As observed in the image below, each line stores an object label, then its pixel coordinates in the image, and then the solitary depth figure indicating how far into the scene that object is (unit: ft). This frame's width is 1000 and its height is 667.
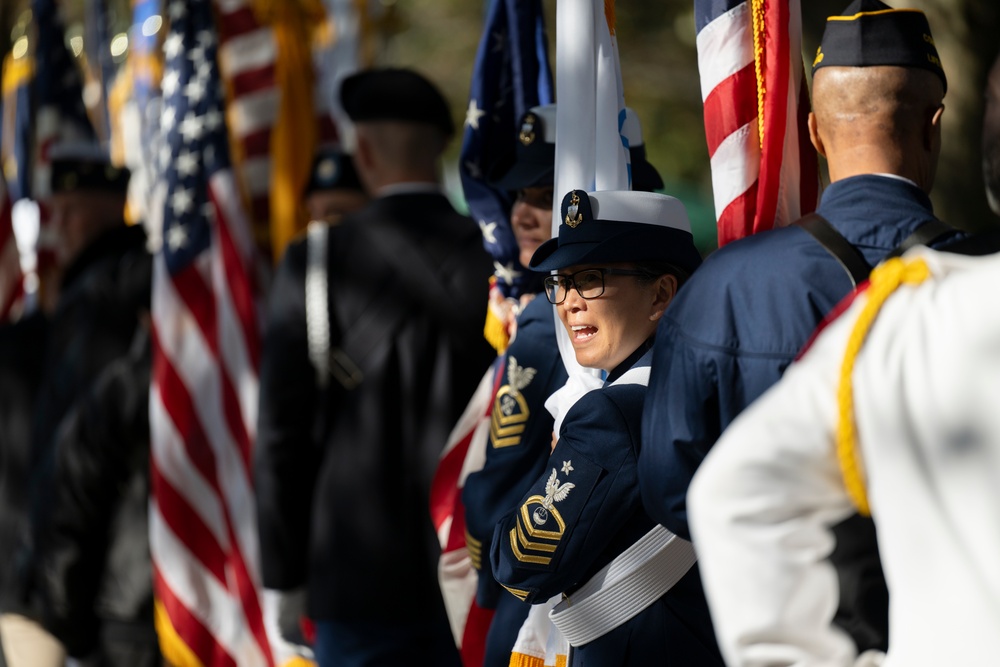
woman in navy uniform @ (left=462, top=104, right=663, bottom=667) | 24.66
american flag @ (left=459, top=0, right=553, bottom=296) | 30.60
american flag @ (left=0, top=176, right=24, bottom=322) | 54.80
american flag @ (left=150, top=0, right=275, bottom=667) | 39.01
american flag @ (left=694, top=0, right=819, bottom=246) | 23.54
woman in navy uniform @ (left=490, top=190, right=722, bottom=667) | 20.65
